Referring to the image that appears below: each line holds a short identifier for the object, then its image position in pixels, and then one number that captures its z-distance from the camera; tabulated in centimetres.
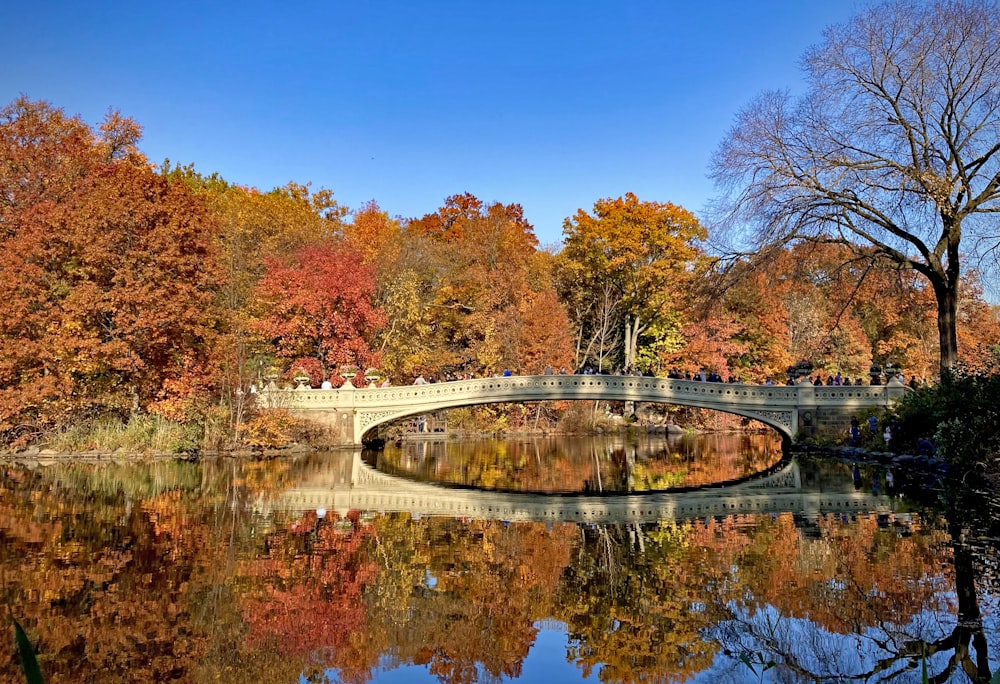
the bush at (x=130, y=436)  1995
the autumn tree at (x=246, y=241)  2181
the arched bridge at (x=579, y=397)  2275
